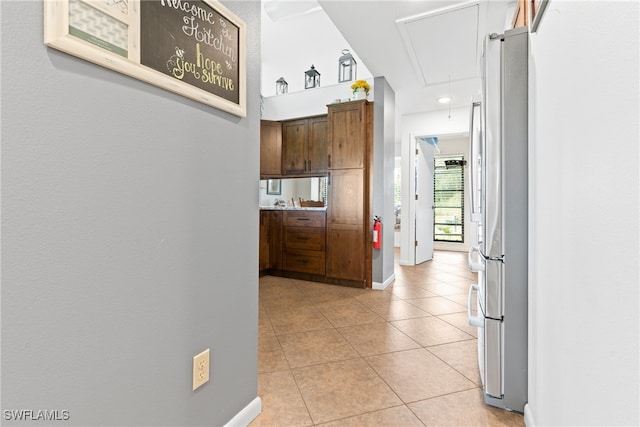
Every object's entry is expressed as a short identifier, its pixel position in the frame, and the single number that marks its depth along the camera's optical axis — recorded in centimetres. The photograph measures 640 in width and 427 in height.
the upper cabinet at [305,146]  419
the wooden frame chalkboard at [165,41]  73
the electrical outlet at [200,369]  110
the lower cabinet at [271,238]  412
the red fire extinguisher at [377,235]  358
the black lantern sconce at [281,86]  458
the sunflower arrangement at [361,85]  360
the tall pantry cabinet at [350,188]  361
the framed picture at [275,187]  463
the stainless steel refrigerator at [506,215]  140
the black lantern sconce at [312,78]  427
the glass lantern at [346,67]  390
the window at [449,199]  694
